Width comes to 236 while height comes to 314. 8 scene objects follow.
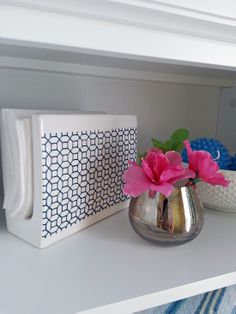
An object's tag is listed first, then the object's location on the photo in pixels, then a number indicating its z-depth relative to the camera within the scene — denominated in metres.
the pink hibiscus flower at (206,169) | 0.40
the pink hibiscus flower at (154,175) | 0.38
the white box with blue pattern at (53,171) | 0.38
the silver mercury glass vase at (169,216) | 0.41
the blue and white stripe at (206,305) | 0.44
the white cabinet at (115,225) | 0.30
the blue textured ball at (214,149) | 0.53
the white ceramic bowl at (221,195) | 0.52
